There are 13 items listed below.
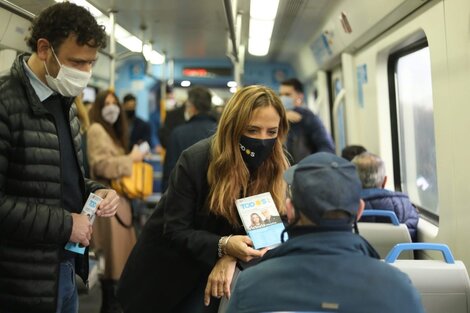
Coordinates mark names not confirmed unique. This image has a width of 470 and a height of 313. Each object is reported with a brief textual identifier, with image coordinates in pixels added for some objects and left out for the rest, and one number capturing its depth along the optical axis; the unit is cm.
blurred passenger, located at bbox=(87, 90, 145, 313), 366
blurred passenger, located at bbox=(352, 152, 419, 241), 320
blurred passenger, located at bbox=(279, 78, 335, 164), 448
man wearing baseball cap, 112
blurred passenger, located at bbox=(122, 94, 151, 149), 558
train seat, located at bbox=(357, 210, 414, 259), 255
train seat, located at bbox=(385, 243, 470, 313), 186
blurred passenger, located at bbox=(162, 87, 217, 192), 411
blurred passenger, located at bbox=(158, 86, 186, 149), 546
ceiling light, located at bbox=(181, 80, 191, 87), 874
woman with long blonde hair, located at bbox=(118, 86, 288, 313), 174
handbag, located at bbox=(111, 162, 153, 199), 375
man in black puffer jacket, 155
